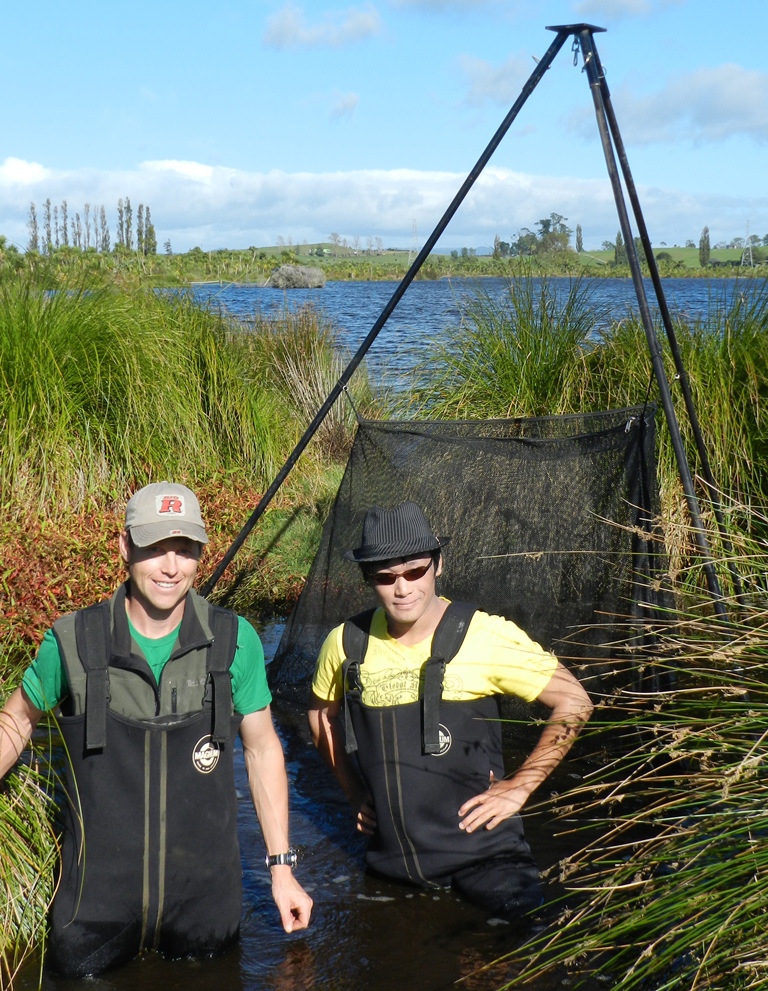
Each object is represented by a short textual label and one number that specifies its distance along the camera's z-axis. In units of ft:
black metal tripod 15.29
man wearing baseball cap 10.46
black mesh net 16.34
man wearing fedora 12.03
